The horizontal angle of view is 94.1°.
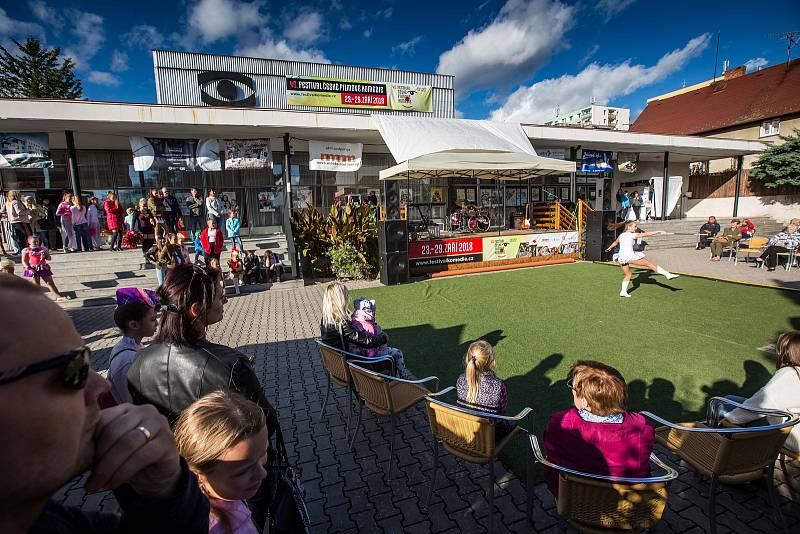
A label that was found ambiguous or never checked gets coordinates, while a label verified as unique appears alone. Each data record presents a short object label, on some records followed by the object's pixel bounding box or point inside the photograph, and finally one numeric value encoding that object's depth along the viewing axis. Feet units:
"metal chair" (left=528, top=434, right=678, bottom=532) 6.66
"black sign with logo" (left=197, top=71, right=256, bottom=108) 63.16
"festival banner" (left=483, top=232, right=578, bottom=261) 41.86
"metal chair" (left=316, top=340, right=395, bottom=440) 12.37
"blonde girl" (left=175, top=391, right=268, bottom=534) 4.24
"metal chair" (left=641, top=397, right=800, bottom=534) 7.64
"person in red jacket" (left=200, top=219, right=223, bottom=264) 34.68
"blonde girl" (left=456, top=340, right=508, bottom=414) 9.87
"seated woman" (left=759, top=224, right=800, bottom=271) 35.70
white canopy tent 39.27
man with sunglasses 1.81
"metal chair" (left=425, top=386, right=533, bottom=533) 8.39
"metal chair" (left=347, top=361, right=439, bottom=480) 10.52
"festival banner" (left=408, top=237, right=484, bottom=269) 38.18
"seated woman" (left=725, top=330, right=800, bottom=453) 8.91
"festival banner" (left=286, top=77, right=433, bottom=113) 64.49
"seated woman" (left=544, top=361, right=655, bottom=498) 7.30
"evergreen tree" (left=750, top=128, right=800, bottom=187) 69.72
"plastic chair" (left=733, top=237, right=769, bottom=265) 39.91
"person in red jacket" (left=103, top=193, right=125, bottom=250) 37.68
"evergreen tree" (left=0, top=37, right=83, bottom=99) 92.22
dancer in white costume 26.76
